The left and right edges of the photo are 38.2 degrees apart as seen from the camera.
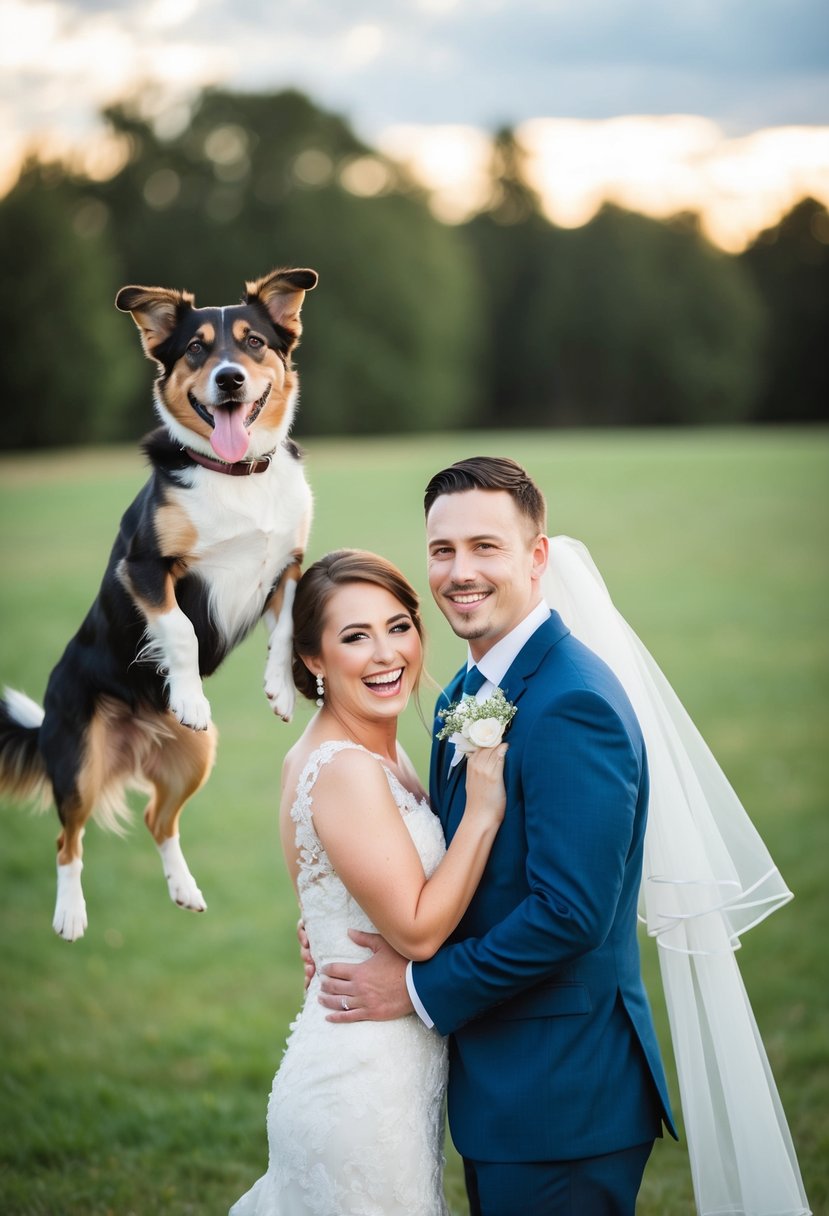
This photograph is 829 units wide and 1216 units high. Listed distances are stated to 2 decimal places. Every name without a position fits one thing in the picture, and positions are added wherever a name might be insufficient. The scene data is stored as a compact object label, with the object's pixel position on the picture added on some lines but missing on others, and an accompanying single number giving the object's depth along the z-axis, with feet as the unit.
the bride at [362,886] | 9.65
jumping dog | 9.36
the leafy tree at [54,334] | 113.09
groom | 9.30
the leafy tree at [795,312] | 181.27
